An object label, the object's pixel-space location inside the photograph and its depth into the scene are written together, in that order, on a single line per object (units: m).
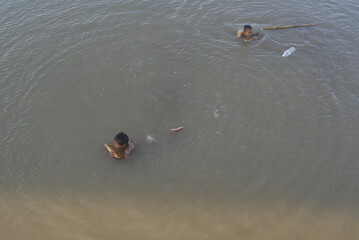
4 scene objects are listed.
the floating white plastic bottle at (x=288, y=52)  13.45
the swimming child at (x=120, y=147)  9.53
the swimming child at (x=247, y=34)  13.76
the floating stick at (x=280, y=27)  14.81
